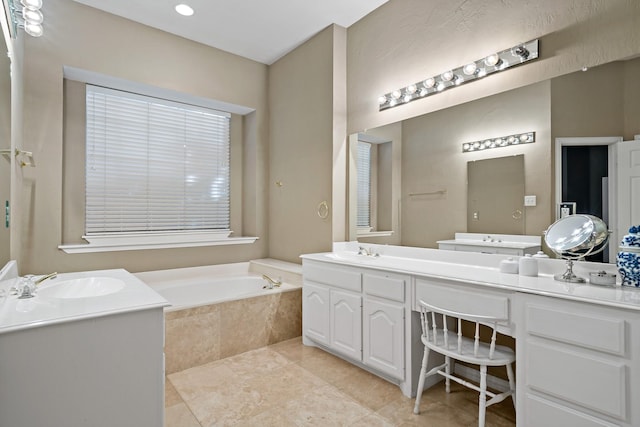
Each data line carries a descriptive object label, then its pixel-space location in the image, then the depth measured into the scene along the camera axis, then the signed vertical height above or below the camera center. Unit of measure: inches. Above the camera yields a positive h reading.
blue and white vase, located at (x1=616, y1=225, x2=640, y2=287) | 60.9 -7.5
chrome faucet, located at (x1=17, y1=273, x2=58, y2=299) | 59.9 -12.8
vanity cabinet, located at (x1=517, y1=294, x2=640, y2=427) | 51.5 -24.1
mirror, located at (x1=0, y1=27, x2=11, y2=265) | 71.1 +15.2
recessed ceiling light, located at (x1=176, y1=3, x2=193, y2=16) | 118.1 +72.8
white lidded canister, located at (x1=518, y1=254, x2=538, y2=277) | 74.7 -11.0
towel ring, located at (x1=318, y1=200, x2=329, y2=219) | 132.5 +2.9
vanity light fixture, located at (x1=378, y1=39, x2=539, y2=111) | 81.0 +39.0
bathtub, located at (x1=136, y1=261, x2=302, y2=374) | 101.7 -31.8
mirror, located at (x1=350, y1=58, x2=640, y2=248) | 69.4 +20.2
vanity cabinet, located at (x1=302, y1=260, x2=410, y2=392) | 86.2 -28.1
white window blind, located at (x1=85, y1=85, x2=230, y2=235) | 130.7 +21.5
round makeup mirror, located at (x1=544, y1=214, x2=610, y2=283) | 66.7 -4.5
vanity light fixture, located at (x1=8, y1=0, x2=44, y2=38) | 73.8 +44.7
